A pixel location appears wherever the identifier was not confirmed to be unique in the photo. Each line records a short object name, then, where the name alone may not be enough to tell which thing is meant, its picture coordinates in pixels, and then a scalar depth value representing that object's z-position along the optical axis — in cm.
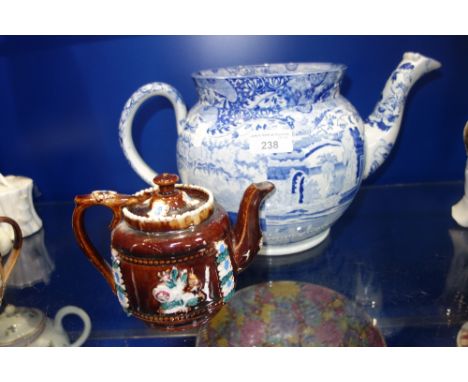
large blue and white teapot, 67
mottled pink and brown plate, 63
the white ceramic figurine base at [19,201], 86
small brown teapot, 56
